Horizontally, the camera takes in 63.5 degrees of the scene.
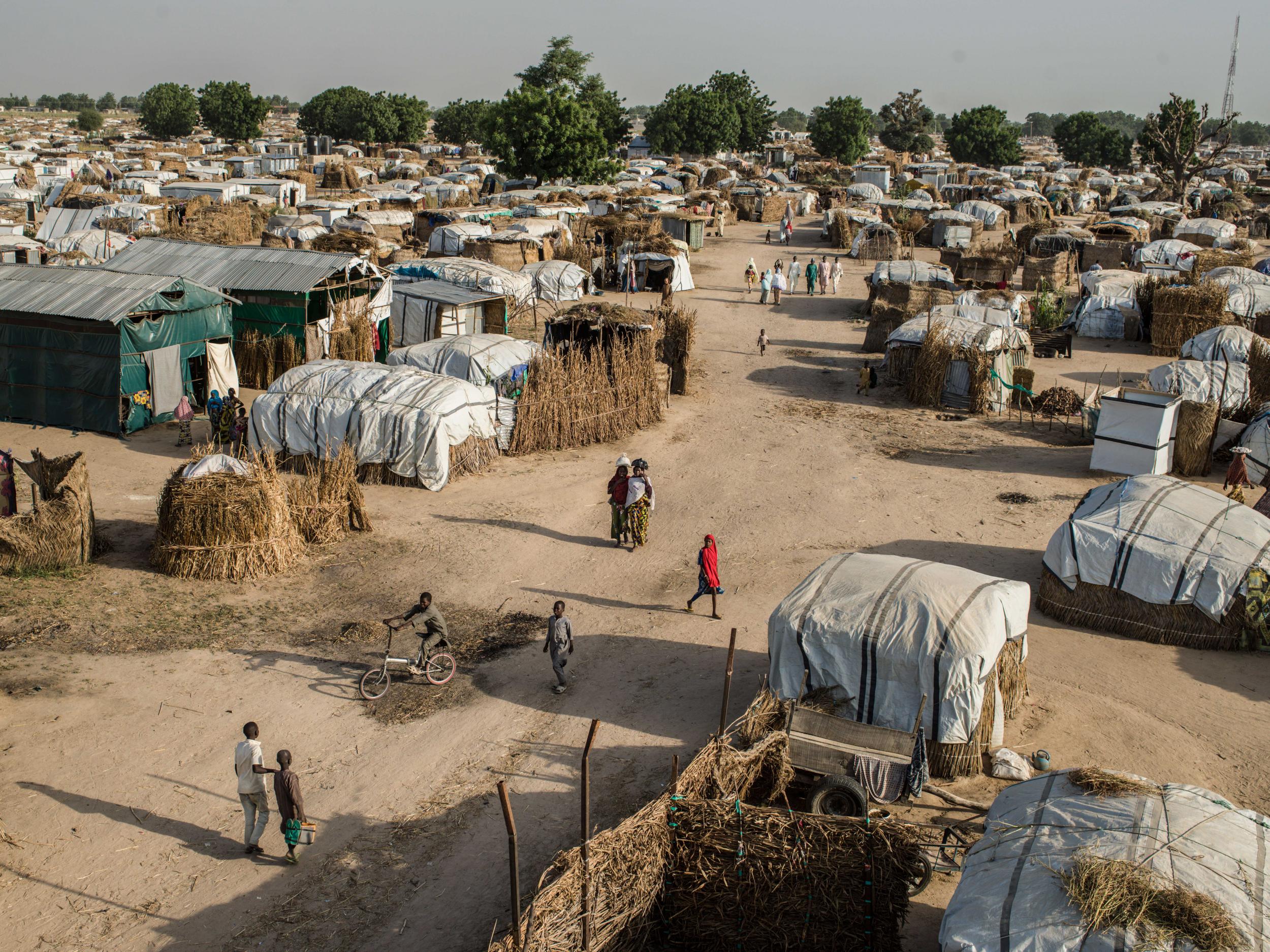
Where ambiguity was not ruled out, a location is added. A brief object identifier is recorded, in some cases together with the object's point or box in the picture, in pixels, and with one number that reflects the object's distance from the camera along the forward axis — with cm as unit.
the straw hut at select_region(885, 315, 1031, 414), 2309
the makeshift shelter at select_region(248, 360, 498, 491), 1752
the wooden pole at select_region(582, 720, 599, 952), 674
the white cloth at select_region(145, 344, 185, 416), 2009
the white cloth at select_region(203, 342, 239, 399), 2127
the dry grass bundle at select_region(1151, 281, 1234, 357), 2803
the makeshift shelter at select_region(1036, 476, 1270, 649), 1250
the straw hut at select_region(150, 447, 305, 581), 1396
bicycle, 1138
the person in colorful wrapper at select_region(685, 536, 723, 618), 1311
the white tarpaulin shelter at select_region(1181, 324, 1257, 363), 2319
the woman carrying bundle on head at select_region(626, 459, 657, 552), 1520
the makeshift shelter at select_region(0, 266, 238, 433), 1956
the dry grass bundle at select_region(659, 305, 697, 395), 2378
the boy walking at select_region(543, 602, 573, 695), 1139
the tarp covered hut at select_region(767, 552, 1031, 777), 1001
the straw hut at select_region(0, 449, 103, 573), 1392
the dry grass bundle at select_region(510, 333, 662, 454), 1945
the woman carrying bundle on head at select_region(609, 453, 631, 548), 1538
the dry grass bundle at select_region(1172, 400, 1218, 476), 1825
